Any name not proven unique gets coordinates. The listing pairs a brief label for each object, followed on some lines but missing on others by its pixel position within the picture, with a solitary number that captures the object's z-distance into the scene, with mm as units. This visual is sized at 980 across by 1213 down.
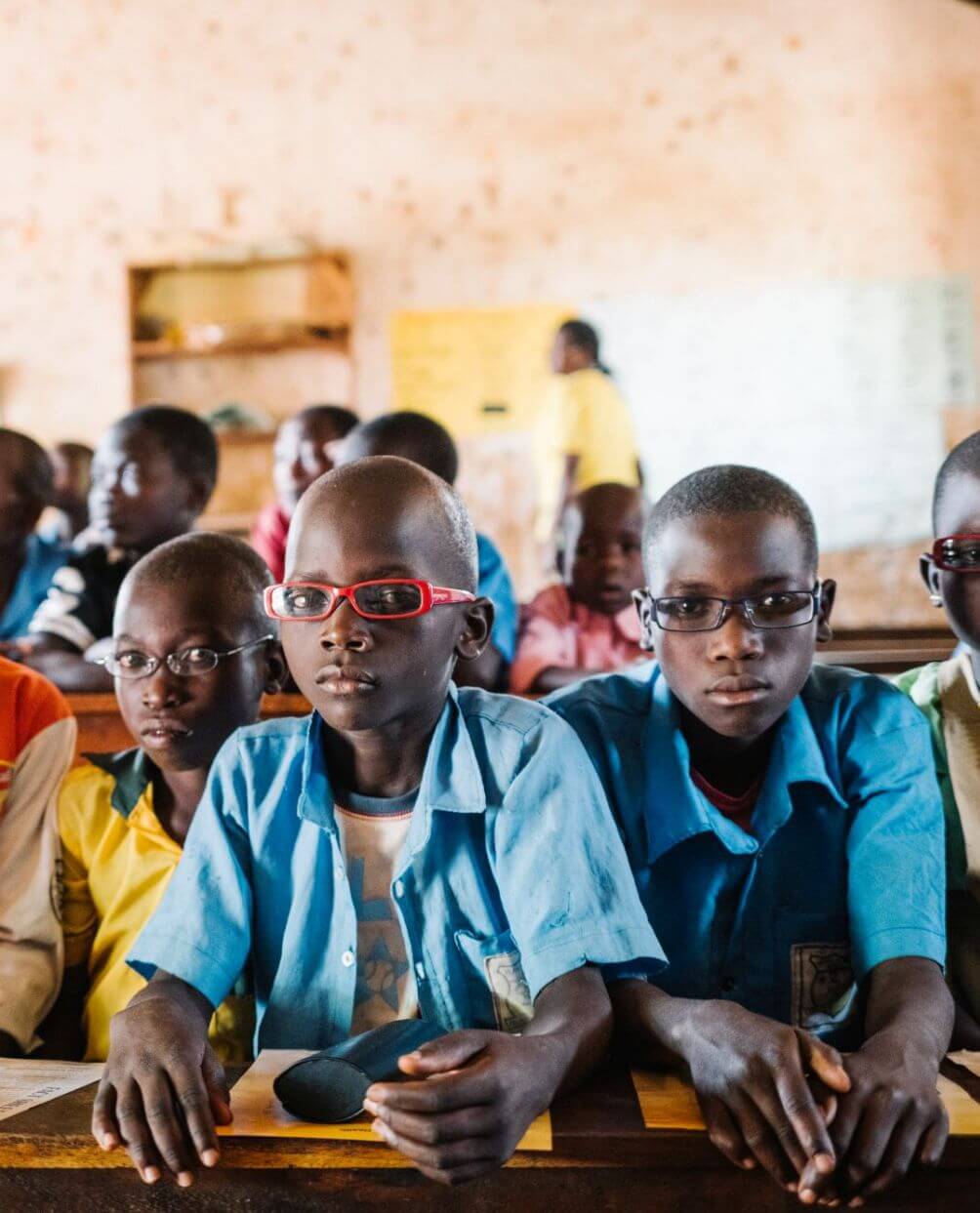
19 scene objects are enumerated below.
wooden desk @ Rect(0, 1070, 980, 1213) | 952
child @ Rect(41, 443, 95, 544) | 4551
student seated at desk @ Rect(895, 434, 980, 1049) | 1502
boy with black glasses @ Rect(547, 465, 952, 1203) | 1344
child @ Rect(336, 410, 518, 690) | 2629
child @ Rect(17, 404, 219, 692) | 2746
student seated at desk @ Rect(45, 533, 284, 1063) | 1593
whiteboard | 5363
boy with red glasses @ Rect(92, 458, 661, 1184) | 1199
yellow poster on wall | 5480
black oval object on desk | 983
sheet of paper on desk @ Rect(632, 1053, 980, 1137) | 979
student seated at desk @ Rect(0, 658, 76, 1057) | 1487
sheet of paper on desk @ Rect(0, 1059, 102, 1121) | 1055
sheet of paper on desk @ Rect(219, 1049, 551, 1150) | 959
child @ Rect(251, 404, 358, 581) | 3348
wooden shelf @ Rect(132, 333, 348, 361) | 5480
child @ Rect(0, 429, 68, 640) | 2715
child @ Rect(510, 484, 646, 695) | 2951
